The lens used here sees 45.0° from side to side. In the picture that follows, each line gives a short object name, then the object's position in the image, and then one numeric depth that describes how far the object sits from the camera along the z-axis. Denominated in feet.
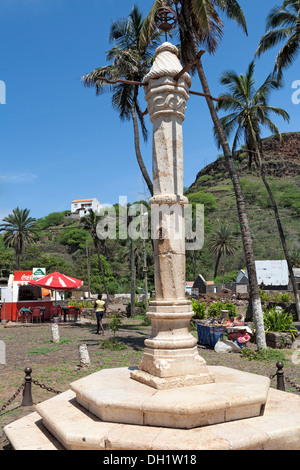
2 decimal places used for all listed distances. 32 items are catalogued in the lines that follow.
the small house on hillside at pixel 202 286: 147.26
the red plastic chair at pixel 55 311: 74.33
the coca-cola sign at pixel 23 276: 75.25
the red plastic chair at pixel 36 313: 70.95
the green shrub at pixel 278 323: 42.70
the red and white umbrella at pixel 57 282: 64.90
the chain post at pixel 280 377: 19.83
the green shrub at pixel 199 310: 65.05
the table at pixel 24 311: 70.14
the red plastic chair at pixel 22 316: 72.08
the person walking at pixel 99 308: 49.01
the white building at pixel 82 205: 435.16
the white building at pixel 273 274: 154.48
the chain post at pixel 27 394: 20.64
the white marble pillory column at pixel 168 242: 14.76
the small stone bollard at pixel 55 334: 45.25
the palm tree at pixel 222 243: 188.55
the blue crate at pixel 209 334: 40.11
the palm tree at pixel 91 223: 143.23
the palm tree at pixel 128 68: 51.67
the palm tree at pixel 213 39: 36.99
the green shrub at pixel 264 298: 102.51
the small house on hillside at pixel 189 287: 161.85
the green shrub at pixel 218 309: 65.72
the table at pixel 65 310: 74.21
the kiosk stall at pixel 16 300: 73.20
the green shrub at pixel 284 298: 100.91
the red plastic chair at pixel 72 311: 76.62
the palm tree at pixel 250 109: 61.82
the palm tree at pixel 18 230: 161.58
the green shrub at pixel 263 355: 33.76
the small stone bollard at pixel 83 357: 29.86
